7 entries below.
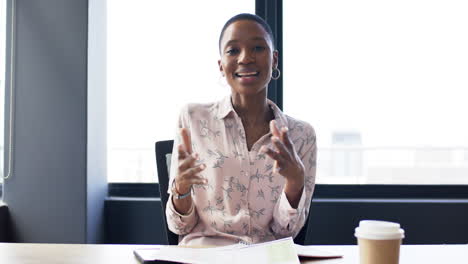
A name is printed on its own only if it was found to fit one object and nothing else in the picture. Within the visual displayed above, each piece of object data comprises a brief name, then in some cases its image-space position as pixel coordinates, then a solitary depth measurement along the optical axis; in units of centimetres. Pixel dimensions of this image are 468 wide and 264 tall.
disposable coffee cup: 85
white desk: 107
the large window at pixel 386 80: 255
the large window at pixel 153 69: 262
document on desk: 98
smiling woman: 136
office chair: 161
